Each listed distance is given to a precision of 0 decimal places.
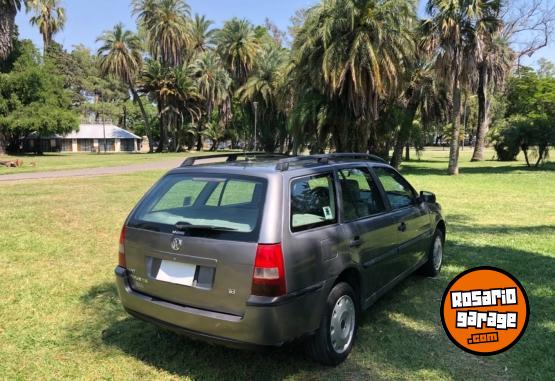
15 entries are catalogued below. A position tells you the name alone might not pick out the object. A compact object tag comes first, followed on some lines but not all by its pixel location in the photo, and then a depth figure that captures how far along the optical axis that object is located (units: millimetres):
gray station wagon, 3082
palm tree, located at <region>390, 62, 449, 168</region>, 27750
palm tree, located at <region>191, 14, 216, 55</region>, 59619
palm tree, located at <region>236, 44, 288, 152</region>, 43188
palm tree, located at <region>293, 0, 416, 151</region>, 21562
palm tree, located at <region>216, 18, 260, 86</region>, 45812
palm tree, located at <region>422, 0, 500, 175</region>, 22031
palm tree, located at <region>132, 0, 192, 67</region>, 52562
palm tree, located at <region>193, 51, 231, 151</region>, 55625
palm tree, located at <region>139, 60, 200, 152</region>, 53250
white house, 63406
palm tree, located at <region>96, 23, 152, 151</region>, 51738
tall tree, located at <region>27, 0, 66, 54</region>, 55125
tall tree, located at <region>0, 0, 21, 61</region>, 33500
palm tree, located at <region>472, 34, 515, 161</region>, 34656
